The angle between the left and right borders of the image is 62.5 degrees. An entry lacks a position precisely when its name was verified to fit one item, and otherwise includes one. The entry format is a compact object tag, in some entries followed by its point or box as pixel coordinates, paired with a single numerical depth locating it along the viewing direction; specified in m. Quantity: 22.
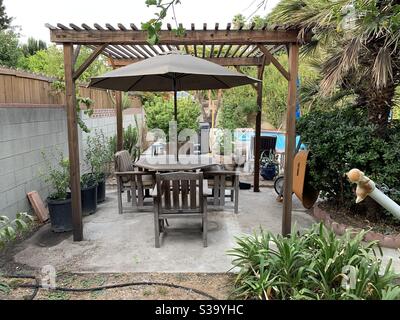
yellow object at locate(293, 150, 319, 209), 5.02
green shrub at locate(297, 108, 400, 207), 4.13
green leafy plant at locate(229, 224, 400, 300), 2.49
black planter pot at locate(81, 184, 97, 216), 4.98
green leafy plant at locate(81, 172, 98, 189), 5.18
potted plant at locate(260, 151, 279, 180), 7.62
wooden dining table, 4.75
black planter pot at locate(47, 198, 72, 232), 4.33
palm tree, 3.51
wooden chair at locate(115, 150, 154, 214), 4.93
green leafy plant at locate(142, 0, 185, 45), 1.46
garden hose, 2.86
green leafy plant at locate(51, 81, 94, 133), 5.12
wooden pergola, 3.75
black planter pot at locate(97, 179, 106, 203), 5.66
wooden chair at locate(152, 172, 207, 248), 3.83
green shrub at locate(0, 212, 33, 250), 2.41
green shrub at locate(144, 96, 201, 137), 10.41
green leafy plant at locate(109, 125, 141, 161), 8.03
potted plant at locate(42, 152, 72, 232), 4.34
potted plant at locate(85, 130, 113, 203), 5.71
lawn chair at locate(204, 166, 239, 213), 4.95
